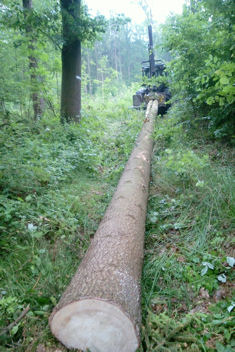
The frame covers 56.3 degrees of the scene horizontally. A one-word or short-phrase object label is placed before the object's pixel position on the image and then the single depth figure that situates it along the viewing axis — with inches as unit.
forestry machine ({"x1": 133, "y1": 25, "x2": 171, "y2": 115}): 349.4
